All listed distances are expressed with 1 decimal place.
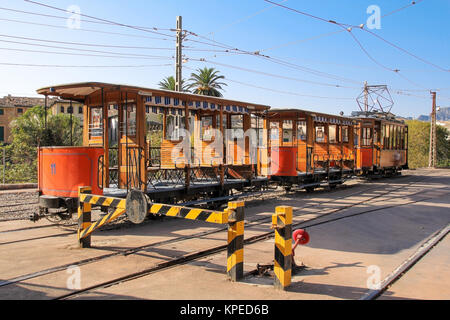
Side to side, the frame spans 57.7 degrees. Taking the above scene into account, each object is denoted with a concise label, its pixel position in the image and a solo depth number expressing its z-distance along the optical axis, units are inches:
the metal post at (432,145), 1472.9
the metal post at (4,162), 695.7
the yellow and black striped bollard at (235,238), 204.7
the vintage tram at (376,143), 853.8
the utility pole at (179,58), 753.8
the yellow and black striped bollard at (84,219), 274.7
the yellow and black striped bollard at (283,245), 194.5
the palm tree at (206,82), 1533.0
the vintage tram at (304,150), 615.8
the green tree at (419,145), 1822.1
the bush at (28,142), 757.3
